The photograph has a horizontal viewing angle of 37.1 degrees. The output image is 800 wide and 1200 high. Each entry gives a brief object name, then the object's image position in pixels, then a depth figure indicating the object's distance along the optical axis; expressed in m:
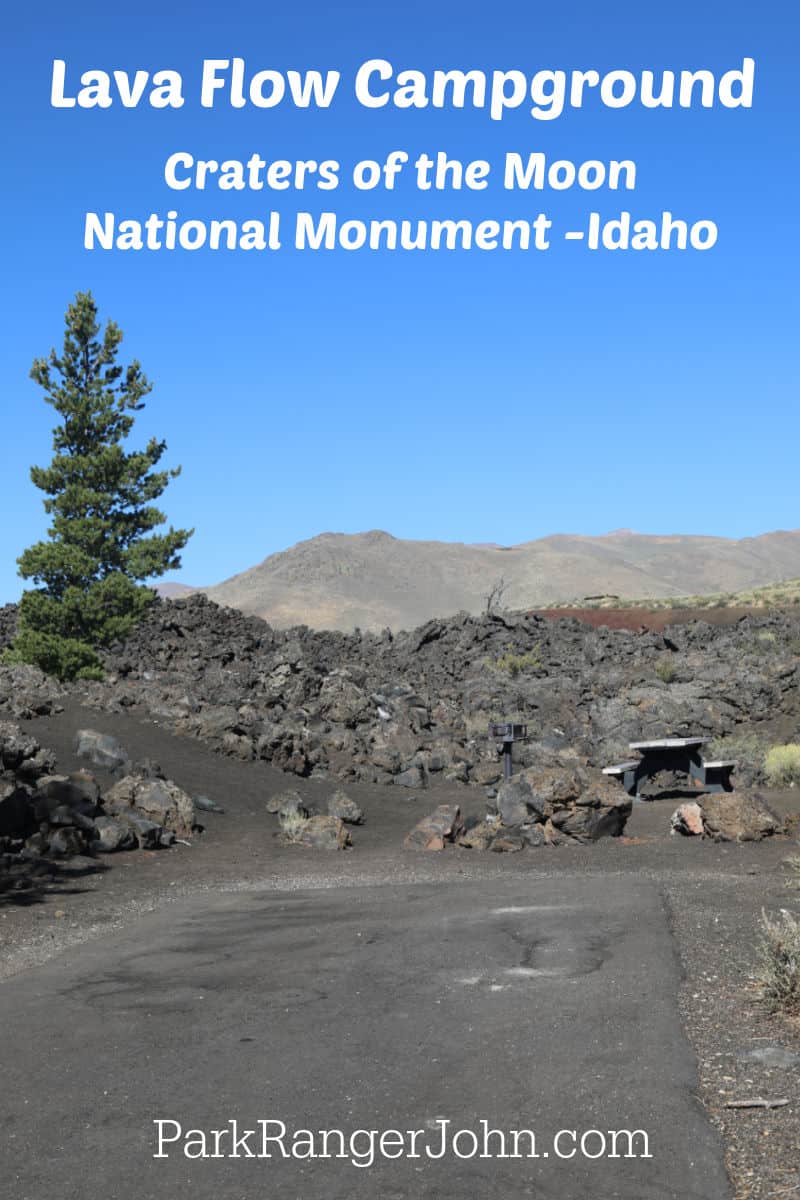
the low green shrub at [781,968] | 7.86
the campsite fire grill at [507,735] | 23.72
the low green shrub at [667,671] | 40.31
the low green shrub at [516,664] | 43.34
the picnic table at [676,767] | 25.45
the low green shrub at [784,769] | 25.77
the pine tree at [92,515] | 41.22
